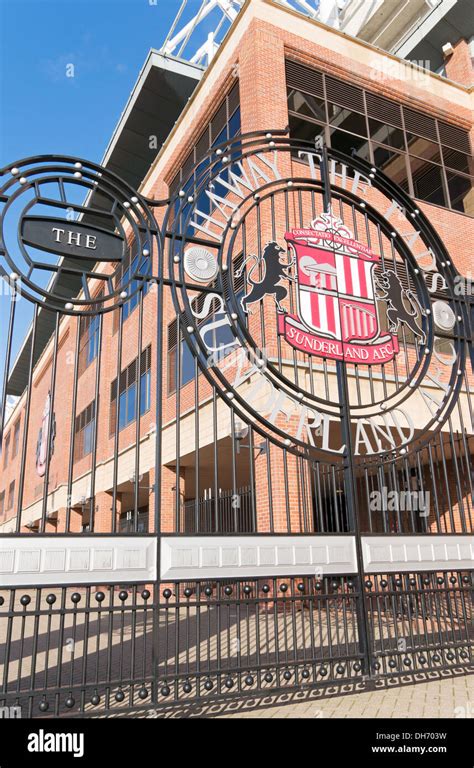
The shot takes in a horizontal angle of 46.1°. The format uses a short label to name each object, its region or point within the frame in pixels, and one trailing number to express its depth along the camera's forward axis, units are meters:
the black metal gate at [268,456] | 4.00
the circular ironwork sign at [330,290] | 5.26
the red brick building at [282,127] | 13.01
